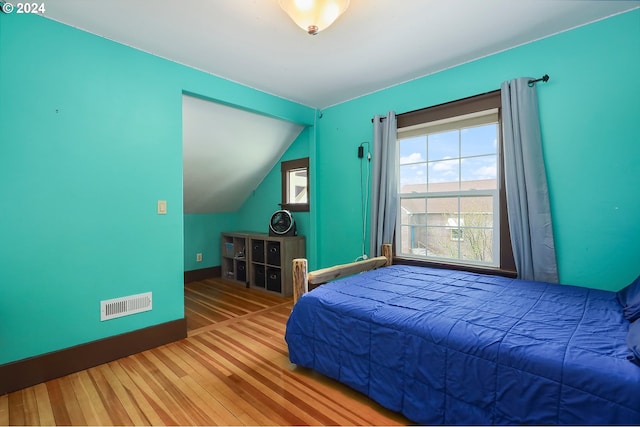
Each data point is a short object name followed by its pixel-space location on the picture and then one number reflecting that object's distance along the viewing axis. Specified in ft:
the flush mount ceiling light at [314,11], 5.16
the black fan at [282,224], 12.69
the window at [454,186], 8.39
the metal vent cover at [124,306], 7.26
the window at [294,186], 13.21
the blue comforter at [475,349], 3.61
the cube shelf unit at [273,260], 12.17
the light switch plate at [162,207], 8.17
